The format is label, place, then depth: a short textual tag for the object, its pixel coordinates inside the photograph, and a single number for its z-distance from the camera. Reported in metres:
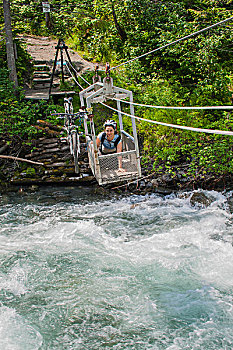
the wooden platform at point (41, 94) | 11.49
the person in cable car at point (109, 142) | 7.00
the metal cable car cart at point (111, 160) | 6.29
